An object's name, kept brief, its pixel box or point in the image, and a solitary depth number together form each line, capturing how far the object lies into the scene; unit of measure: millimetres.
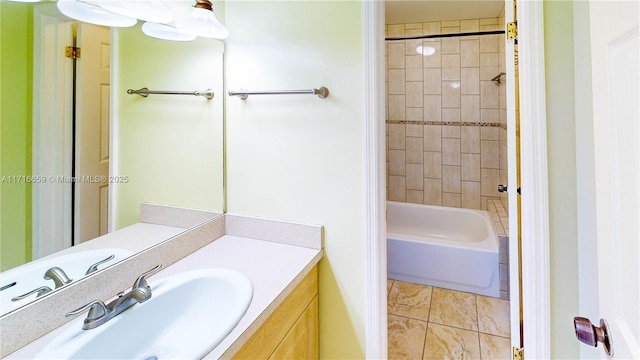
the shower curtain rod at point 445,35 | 3137
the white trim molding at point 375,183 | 1277
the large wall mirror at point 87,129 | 823
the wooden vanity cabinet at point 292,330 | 952
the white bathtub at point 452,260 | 2457
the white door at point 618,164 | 502
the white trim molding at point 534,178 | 1151
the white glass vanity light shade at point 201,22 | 1391
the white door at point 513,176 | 1322
